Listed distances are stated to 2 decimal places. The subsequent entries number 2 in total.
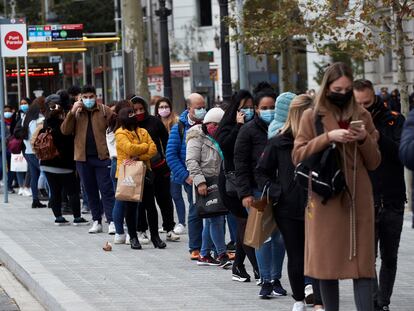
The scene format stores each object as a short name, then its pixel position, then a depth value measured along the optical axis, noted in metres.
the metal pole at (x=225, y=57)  25.66
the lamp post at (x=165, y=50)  29.91
